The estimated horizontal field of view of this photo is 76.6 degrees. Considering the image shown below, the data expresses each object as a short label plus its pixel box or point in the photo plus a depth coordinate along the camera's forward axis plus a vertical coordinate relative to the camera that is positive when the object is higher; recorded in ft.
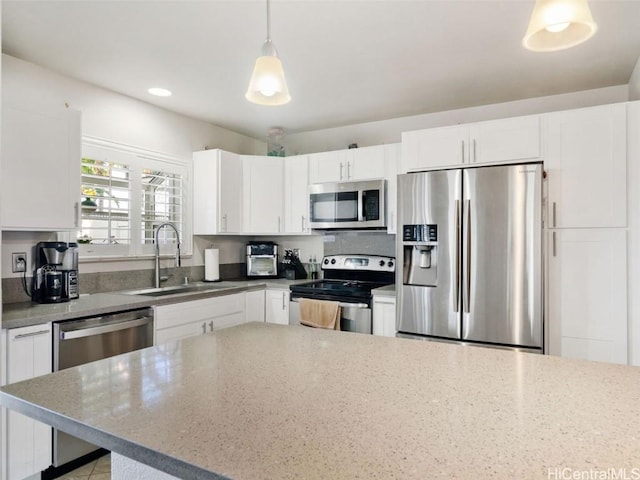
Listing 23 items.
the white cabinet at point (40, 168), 7.31 +1.47
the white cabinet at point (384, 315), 10.19 -1.81
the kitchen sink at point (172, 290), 10.38 -1.23
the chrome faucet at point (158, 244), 11.03 +0.01
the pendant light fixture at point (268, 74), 4.69 +1.97
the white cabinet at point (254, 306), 11.91 -1.82
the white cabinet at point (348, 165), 11.59 +2.36
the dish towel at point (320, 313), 10.71 -1.87
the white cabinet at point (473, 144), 8.78 +2.29
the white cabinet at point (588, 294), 8.04 -1.02
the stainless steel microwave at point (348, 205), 11.38 +1.15
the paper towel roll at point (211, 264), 12.55 -0.61
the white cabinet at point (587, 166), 8.05 +1.58
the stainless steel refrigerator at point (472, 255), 8.29 -0.25
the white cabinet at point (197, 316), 9.29 -1.82
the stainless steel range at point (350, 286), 10.58 -1.21
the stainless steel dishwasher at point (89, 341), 7.31 -1.90
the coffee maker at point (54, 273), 8.12 -0.58
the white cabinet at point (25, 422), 6.61 -2.95
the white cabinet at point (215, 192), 12.10 +1.58
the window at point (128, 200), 9.64 +1.19
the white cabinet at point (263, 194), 12.92 +1.62
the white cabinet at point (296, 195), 12.76 +1.59
